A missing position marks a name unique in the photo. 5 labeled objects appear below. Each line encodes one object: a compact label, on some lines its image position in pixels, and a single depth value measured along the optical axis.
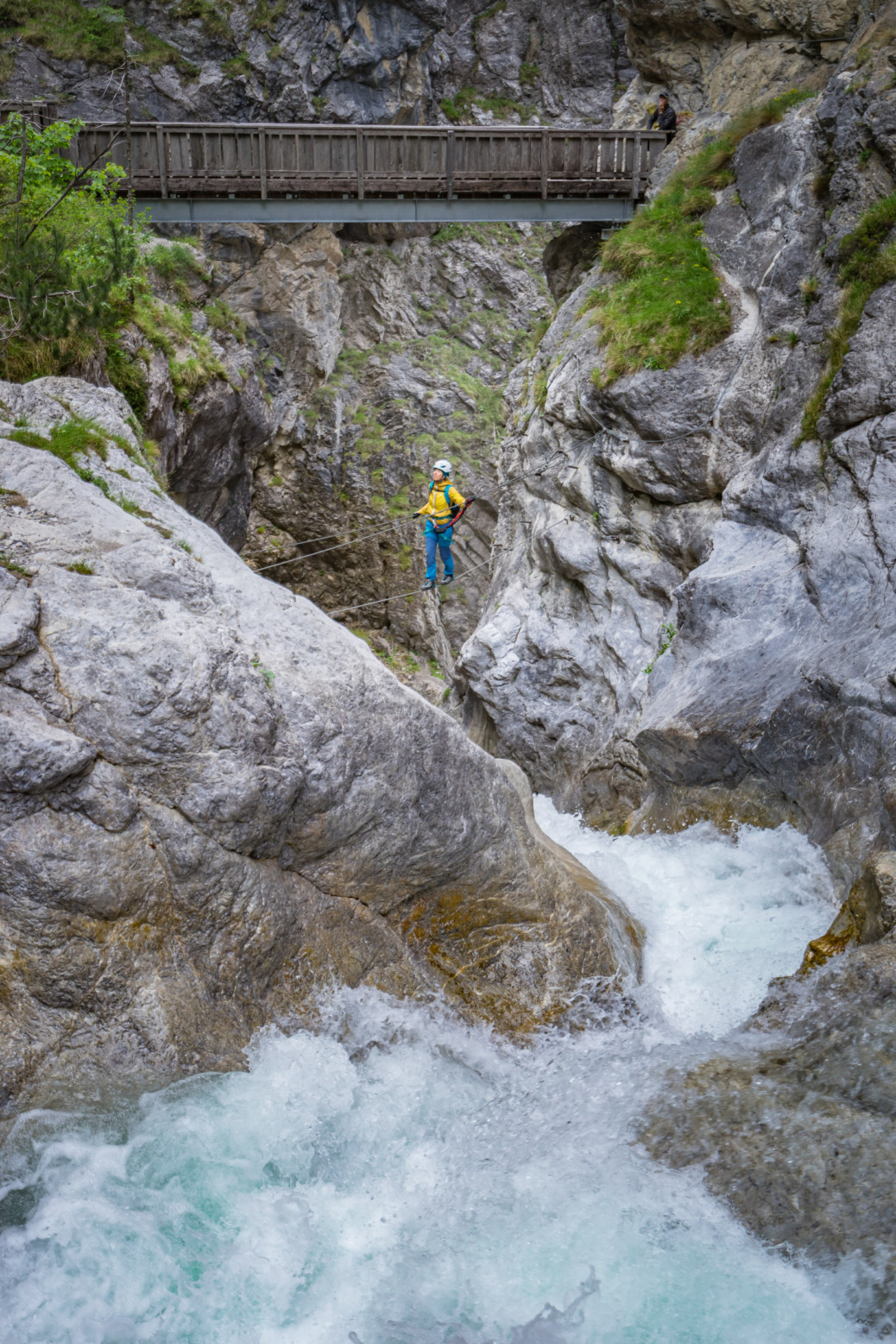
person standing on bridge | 19.48
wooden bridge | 20.64
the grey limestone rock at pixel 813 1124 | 5.11
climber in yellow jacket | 18.25
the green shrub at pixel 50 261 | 9.98
